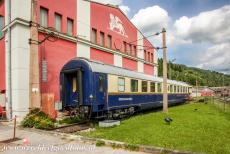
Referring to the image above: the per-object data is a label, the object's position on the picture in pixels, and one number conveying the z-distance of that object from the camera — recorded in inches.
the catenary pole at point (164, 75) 774.5
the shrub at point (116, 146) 330.5
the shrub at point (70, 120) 619.3
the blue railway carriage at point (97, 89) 548.4
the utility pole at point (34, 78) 621.9
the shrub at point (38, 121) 525.2
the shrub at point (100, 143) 343.5
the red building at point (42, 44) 649.0
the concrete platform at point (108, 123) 502.9
